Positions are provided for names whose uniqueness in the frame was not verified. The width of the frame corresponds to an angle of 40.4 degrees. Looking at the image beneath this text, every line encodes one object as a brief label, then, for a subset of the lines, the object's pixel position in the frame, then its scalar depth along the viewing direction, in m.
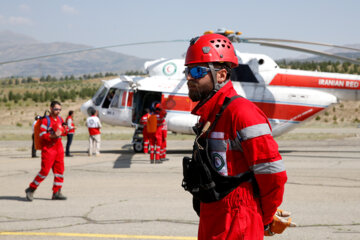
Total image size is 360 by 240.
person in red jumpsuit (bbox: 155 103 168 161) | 14.98
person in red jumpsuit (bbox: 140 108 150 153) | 16.65
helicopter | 17.28
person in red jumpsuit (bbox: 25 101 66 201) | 9.27
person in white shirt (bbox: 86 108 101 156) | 17.72
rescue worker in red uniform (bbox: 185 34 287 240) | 3.00
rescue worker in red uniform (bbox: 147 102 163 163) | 14.95
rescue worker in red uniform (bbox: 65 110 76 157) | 17.50
